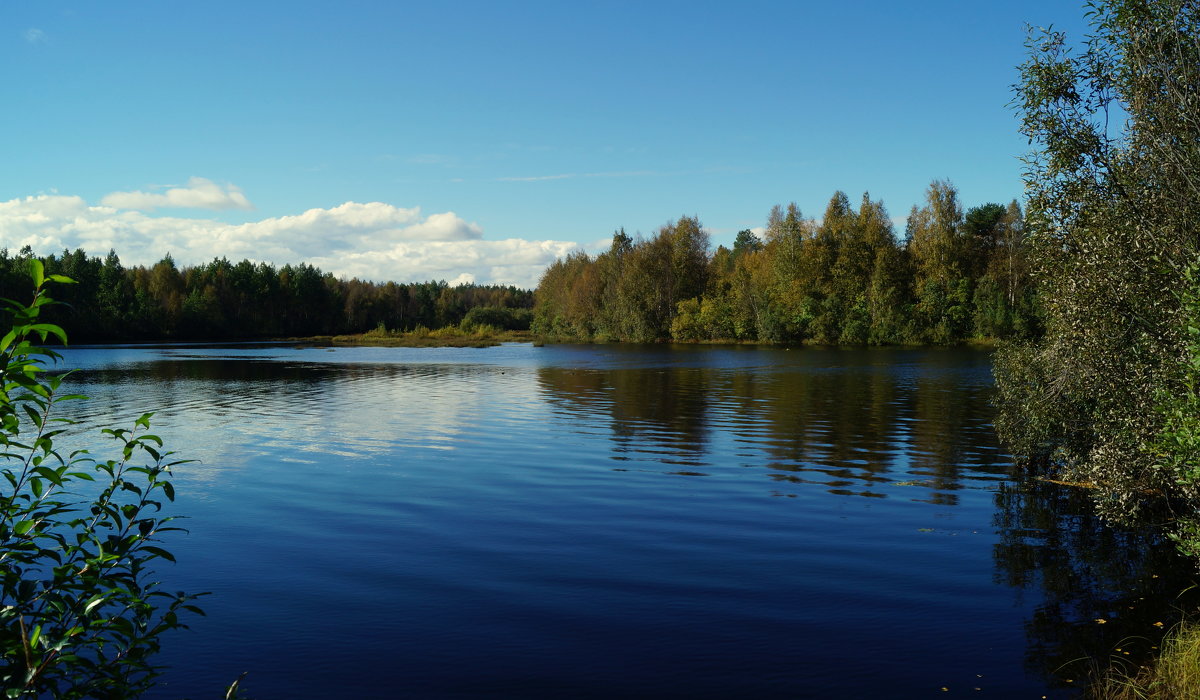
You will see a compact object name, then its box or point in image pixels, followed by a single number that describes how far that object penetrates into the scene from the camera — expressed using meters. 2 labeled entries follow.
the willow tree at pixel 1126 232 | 11.86
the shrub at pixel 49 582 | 4.25
